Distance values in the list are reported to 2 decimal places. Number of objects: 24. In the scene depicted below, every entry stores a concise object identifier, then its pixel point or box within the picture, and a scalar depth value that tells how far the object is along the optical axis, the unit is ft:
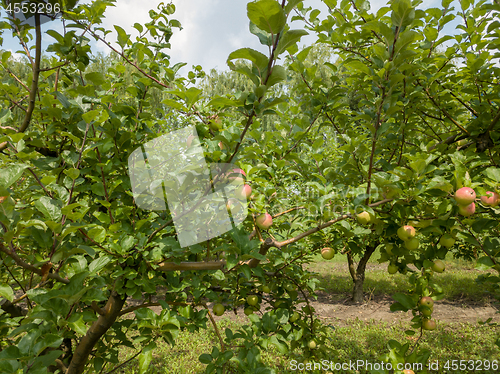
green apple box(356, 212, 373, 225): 3.78
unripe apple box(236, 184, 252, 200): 3.86
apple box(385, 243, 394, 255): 4.62
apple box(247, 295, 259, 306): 5.27
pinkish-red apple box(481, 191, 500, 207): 3.59
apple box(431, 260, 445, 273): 4.39
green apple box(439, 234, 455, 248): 4.04
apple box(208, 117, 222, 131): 3.92
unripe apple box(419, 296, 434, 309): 4.13
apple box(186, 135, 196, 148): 4.10
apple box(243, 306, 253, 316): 5.51
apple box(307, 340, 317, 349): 5.49
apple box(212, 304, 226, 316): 5.64
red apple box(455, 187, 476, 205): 3.29
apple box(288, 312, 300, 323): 5.39
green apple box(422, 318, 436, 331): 4.32
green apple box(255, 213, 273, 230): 3.92
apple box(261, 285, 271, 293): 5.45
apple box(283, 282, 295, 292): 5.83
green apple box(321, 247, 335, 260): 5.45
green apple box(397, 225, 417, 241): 3.90
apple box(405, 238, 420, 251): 4.06
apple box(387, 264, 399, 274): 4.81
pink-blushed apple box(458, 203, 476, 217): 3.39
